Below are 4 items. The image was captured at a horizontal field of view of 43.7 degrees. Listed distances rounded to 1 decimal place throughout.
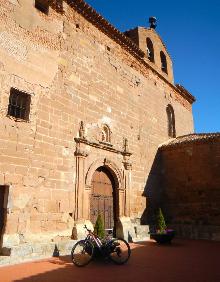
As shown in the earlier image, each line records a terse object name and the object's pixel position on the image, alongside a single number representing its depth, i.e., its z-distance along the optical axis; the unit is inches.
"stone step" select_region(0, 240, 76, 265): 241.1
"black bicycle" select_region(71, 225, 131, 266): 243.4
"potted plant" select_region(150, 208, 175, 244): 370.6
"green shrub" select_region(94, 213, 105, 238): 306.0
